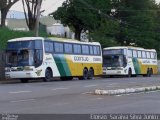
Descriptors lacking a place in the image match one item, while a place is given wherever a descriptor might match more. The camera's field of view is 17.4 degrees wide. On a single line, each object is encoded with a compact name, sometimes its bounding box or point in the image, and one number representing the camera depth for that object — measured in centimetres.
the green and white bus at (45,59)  3738
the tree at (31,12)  5356
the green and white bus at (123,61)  5275
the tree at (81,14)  6731
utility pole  4322
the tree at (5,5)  5028
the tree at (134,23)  7362
